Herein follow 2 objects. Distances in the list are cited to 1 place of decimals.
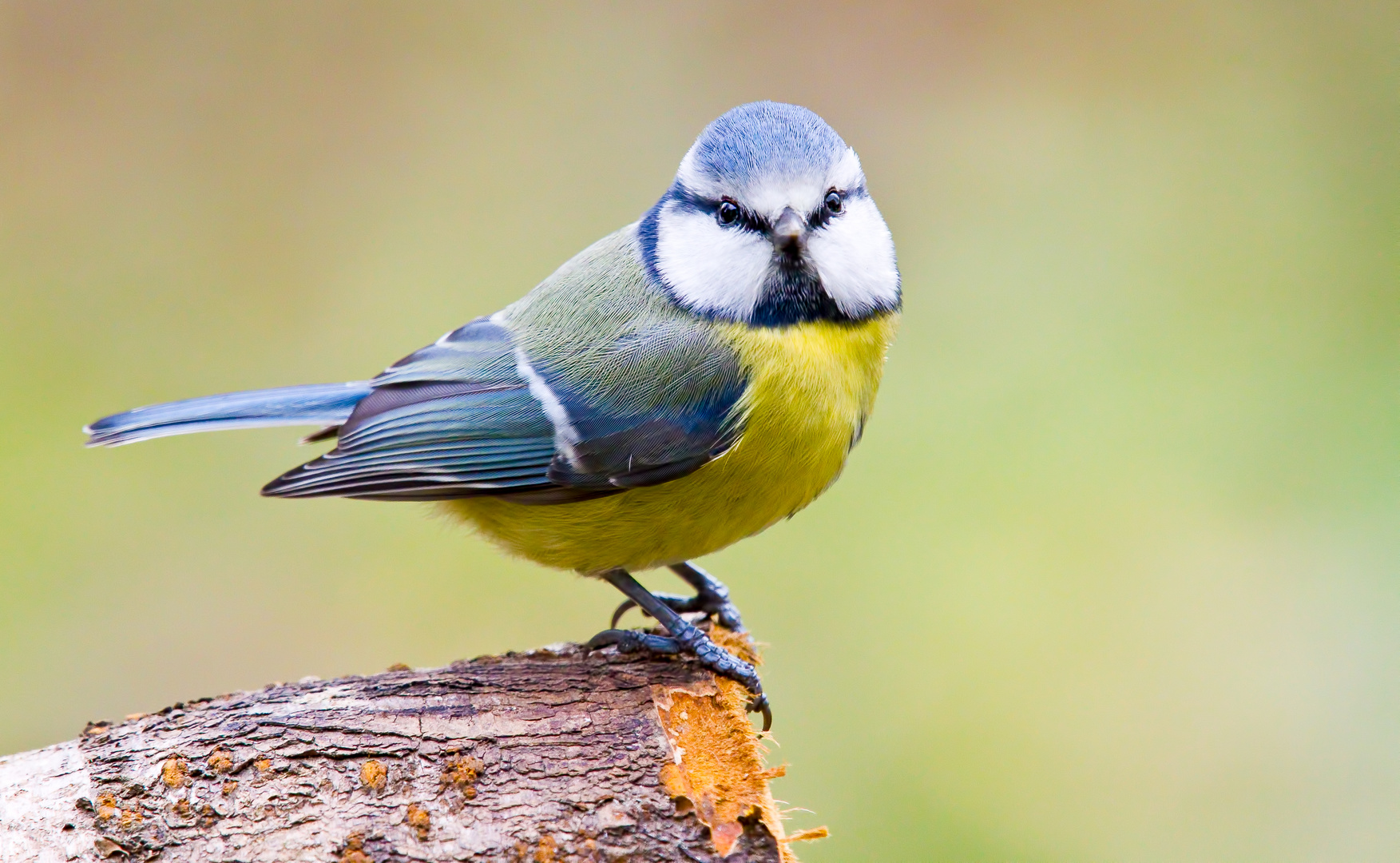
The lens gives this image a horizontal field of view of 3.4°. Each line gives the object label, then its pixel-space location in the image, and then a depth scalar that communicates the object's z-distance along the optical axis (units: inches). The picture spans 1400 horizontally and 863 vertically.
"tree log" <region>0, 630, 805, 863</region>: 112.4
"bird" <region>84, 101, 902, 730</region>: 113.2
